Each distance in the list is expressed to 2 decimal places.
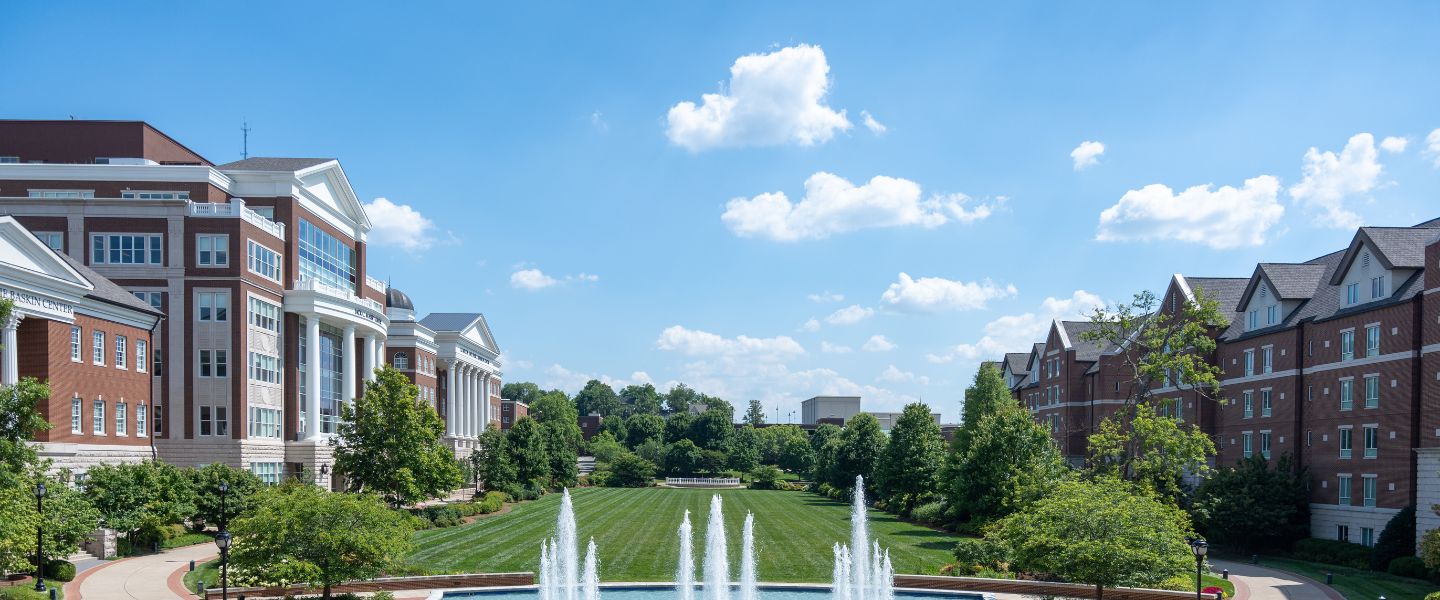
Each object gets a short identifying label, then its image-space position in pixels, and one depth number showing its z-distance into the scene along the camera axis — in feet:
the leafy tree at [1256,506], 137.90
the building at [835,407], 636.89
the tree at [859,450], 237.45
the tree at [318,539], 76.89
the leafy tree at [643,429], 485.56
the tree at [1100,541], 80.53
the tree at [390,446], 153.28
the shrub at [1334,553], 122.26
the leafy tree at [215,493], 133.69
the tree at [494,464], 223.30
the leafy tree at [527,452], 234.79
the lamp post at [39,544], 85.35
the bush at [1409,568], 110.08
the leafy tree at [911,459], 193.88
